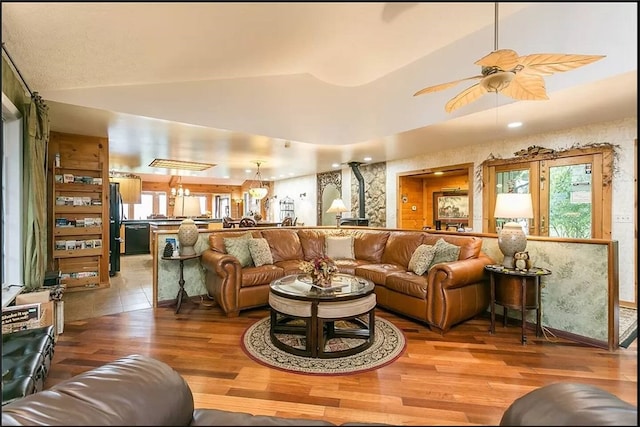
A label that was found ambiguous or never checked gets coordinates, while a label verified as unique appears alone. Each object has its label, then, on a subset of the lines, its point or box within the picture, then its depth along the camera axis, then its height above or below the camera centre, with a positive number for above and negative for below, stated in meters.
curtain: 2.78 +0.16
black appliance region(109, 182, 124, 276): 5.54 -0.42
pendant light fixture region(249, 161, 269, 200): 7.50 +0.49
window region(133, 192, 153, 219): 11.79 +0.20
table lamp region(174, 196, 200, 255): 3.84 -0.33
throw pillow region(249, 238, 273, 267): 3.98 -0.56
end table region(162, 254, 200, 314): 3.65 -0.83
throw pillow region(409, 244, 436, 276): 3.50 -0.58
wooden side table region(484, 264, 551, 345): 2.81 -0.78
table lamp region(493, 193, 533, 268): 2.87 -0.15
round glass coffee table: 2.53 -0.89
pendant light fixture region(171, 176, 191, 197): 10.96 +0.81
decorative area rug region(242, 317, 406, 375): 2.30 -1.22
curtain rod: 2.29 +1.23
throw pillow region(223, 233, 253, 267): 3.93 -0.50
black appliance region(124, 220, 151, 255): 7.96 -0.69
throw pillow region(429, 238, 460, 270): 3.45 -0.49
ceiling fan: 1.91 +0.98
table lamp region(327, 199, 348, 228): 5.36 +0.08
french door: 3.79 +0.33
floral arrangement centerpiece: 2.85 -0.58
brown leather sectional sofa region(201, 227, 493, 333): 3.02 -0.74
